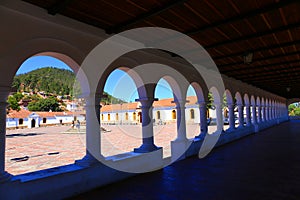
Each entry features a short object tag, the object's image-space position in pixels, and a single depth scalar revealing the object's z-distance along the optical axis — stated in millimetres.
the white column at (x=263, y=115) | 17070
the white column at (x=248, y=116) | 12902
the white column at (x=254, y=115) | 14044
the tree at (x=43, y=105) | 52750
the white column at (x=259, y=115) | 15521
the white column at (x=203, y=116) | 7805
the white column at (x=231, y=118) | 10245
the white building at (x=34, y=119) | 35781
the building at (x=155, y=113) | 31672
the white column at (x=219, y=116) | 8912
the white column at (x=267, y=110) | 17625
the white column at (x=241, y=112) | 11805
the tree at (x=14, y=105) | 27409
